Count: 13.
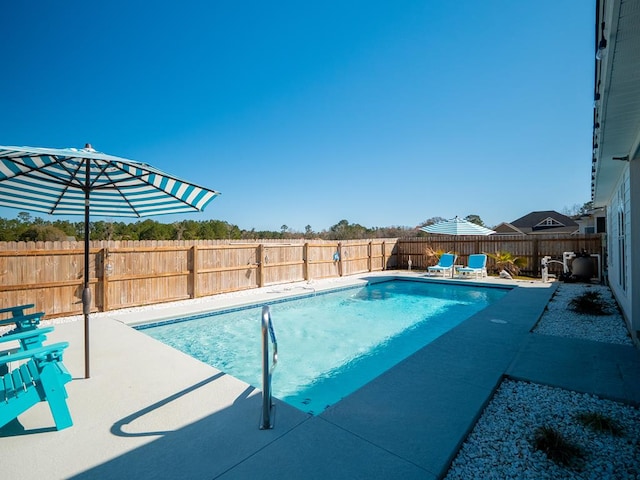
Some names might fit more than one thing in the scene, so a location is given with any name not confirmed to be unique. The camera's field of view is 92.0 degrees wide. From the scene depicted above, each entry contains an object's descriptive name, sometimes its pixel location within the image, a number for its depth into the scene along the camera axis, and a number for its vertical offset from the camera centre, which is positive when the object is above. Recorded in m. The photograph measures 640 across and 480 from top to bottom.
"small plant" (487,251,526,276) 12.66 -0.94
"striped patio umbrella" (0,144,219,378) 3.08 +0.72
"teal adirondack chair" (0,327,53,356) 3.00 -1.00
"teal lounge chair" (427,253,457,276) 12.88 -1.02
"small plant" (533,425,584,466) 2.00 -1.42
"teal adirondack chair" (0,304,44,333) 3.45 -0.86
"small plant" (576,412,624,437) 2.32 -1.44
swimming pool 4.43 -1.94
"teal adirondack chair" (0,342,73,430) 2.17 -1.06
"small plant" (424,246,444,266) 14.40 -0.70
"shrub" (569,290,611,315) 6.09 -1.39
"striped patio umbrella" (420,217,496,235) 12.59 +0.48
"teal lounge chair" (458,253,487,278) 12.01 -1.10
